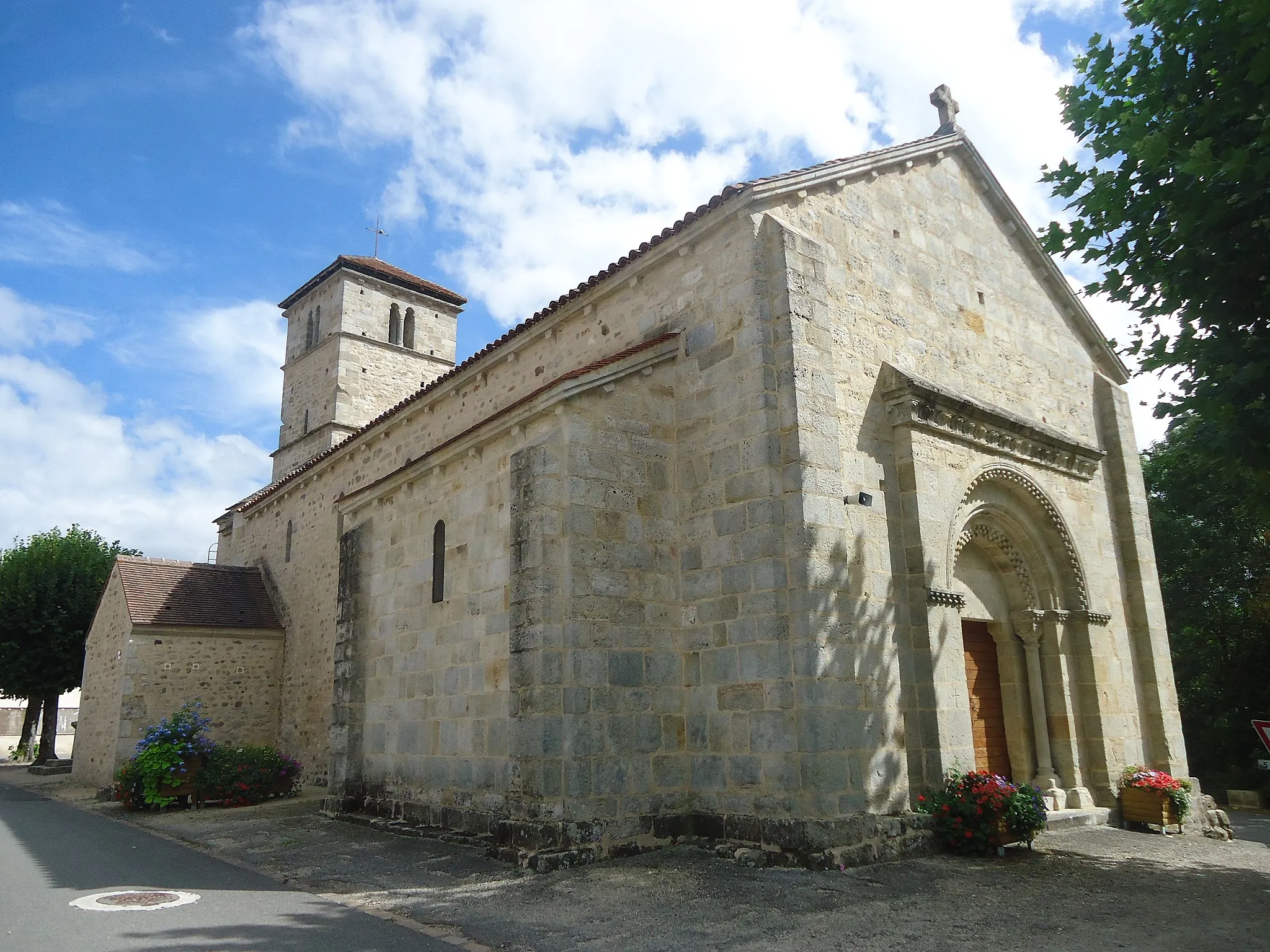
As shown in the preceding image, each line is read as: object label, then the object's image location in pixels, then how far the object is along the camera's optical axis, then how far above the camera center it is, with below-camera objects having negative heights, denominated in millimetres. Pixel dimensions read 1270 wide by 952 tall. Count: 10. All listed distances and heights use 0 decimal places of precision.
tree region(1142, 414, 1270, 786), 19766 +1403
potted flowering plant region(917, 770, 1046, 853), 8680 -1299
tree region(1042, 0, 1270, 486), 6801 +3784
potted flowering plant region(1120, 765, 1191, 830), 11008 -1514
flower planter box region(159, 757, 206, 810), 14156 -1373
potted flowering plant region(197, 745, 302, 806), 14492 -1277
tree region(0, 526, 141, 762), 25172 +2459
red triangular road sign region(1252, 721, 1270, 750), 6340 -399
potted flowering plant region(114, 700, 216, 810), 14086 -1014
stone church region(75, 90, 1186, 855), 8516 +1529
